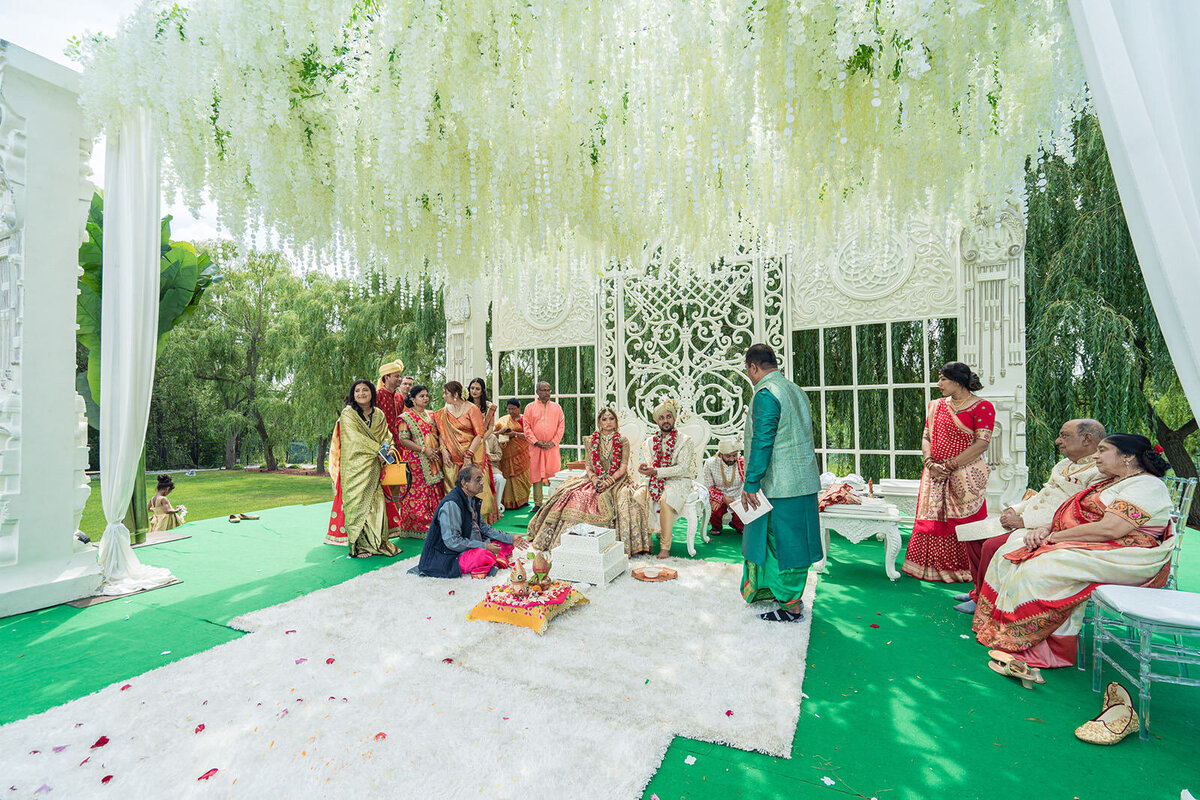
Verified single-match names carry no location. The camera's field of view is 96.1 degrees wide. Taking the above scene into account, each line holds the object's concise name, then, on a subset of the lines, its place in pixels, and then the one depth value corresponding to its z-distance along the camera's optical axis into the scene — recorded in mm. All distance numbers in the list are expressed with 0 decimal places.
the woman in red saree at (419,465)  4676
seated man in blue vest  3672
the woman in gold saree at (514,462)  6082
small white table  3627
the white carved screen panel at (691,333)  5770
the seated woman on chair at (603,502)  4324
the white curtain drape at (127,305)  3307
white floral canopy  2104
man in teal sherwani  2871
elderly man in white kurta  2811
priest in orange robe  6117
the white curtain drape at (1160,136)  1068
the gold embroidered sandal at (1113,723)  1856
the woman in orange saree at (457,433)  4984
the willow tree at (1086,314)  4566
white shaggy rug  1679
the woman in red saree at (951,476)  3480
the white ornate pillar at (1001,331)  4664
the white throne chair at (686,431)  4637
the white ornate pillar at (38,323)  3055
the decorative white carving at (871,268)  5133
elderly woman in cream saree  2250
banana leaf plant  3811
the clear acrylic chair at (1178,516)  2473
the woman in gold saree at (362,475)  4293
